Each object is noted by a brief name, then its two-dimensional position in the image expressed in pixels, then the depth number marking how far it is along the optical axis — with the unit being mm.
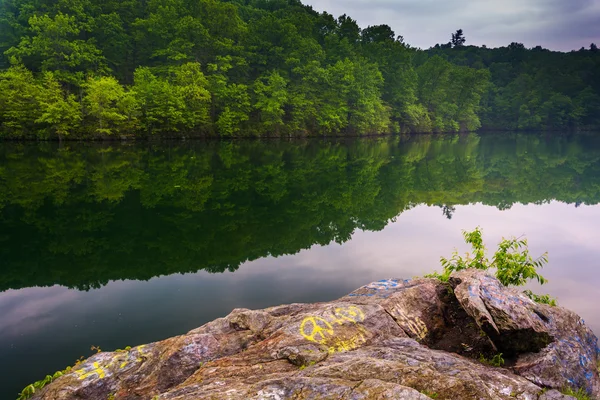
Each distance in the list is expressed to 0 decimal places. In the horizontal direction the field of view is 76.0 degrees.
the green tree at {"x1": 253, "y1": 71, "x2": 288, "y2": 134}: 58031
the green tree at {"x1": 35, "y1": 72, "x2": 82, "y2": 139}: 44416
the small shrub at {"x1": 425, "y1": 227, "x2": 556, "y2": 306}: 8752
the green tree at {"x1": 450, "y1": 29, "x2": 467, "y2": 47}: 175500
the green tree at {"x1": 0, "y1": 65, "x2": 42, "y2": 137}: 44000
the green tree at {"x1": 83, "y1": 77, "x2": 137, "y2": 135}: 46656
